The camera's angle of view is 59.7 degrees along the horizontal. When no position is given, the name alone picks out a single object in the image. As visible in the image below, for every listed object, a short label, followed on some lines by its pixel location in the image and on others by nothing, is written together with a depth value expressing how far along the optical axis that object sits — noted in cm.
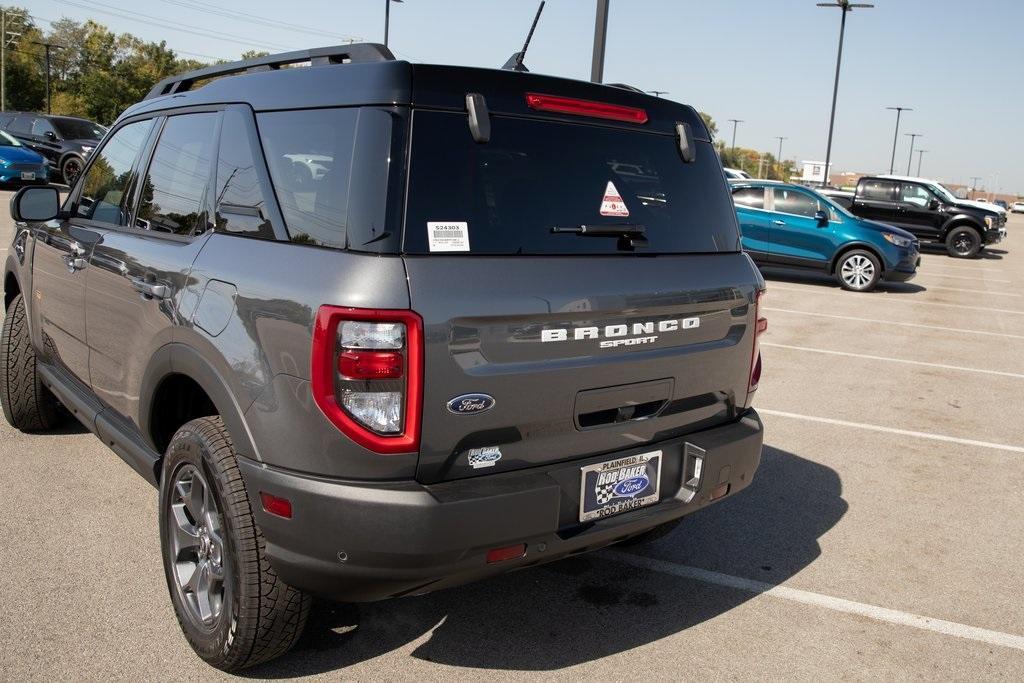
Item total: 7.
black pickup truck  2148
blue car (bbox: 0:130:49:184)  2144
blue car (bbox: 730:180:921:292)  1462
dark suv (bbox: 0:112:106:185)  2352
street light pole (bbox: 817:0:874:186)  3144
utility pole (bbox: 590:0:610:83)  1089
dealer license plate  282
